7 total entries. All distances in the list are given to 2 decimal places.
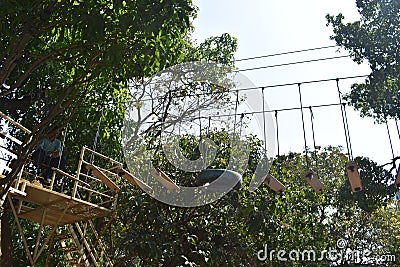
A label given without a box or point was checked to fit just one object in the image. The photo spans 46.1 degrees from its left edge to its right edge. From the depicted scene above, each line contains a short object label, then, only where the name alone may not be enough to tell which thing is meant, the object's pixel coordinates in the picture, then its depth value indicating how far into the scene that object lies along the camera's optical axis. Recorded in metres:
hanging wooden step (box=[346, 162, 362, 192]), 4.91
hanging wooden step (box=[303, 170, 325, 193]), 5.12
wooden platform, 4.79
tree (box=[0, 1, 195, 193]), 3.42
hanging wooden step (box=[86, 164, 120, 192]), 5.14
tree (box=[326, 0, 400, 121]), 6.76
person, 5.31
